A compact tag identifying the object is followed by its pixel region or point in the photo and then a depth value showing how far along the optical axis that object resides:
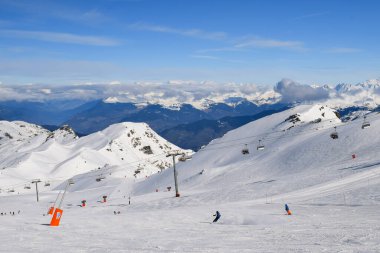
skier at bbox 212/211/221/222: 36.44
